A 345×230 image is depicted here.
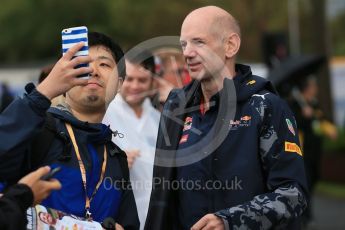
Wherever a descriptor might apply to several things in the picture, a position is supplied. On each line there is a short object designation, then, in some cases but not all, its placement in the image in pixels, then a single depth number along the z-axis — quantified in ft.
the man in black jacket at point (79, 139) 22.20
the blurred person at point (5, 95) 79.01
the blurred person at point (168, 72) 41.50
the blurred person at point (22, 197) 21.03
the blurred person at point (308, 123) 75.25
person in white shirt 36.58
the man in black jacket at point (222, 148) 25.40
